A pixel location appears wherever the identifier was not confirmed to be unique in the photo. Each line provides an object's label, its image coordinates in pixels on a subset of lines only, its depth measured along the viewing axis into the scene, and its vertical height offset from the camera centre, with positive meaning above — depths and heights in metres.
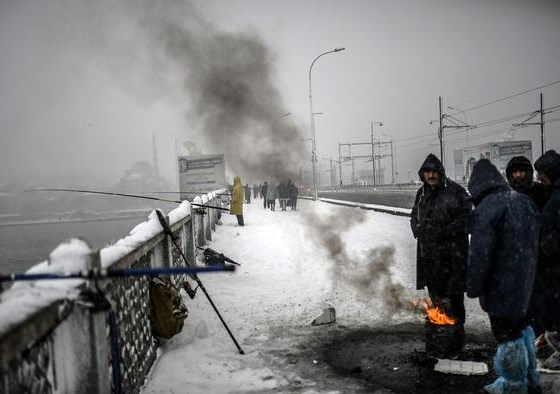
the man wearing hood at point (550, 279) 3.85 -0.95
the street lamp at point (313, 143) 32.41 +3.15
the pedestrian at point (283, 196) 24.73 -0.68
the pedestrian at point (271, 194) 25.89 -0.57
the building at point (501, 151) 44.59 +2.41
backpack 4.21 -1.17
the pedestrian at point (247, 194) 36.06 -0.71
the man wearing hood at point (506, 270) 3.23 -0.71
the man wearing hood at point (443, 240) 4.39 -0.64
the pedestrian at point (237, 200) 15.67 -0.53
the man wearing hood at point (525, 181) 4.40 -0.08
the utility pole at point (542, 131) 32.22 +3.11
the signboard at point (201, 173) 25.72 +0.86
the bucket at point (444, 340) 4.29 -1.60
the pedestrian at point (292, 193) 24.92 -0.55
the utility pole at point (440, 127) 34.82 +3.96
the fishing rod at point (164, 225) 4.96 -0.41
